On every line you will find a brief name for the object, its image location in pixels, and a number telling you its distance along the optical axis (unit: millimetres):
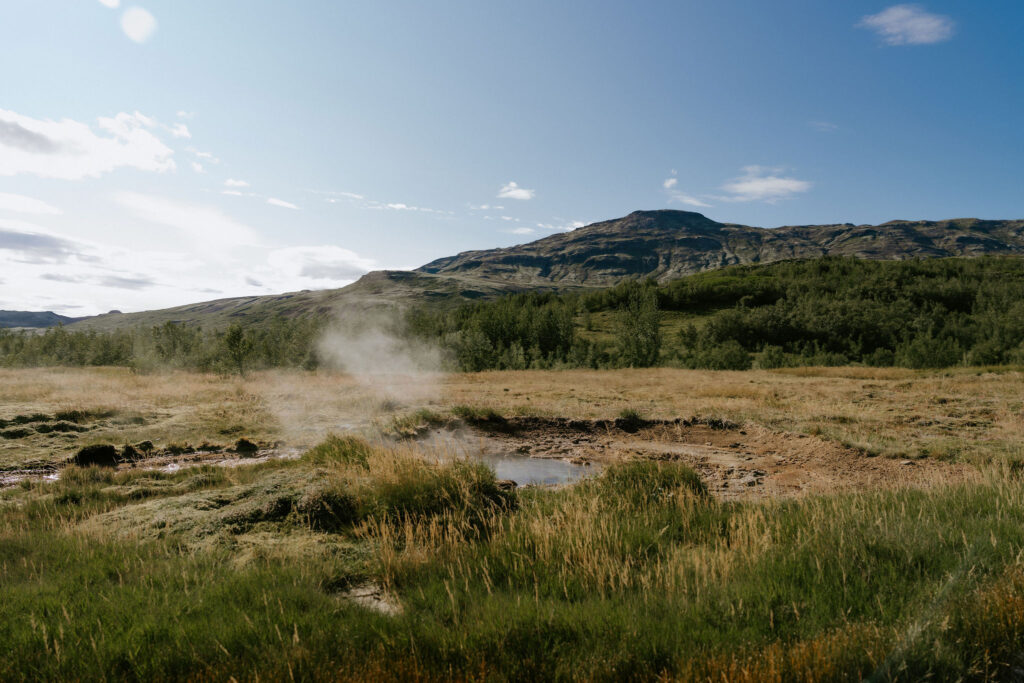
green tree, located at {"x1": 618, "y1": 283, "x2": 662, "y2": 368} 53656
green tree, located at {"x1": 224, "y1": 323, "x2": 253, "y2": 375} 40875
